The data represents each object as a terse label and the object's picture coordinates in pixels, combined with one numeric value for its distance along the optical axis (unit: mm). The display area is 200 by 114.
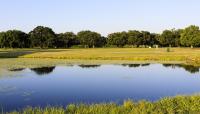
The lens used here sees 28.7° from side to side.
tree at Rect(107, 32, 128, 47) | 177875
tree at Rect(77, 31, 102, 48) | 175250
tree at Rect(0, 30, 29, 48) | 147000
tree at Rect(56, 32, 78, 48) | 162325
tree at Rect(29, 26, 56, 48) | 152750
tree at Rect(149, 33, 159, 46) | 177425
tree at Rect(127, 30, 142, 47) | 175000
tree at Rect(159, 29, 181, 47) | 163375
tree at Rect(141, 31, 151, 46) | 176000
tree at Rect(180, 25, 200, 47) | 139625
